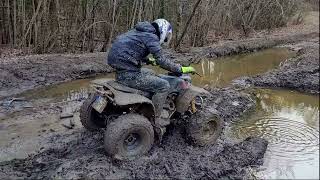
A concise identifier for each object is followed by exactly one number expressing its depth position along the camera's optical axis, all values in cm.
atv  522
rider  538
